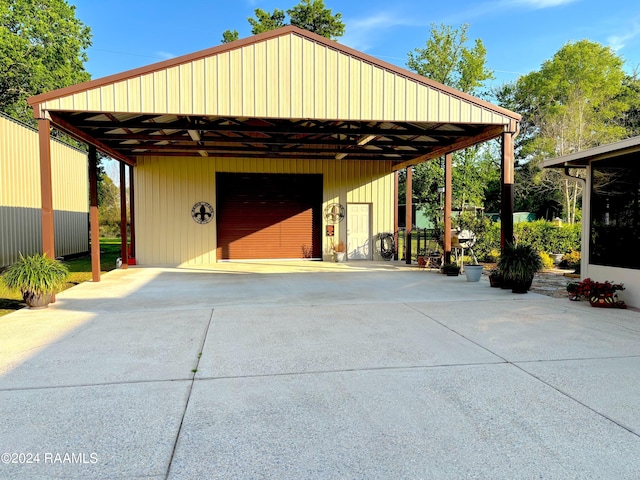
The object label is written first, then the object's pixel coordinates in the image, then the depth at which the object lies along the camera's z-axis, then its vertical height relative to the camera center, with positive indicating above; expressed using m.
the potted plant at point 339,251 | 13.45 -0.87
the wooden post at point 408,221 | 12.71 +0.08
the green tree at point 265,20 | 25.31 +12.34
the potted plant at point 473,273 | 9.04 -1.06
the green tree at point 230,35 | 25.91 +11.62
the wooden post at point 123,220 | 10.98 +0.13
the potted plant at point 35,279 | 6.21 -0.80
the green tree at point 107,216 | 29.84 +0.63
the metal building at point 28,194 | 10.42 +0.91
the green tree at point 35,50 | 22.05 +9.57
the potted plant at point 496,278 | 8.12 -1.07
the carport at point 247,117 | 6.90 +2.06
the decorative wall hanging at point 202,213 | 12.90 +0.35
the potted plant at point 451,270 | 10.12 -1.11
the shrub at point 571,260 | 11.72 -1.04
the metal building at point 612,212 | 6.25 +0.16
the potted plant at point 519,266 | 7.48 -0.76
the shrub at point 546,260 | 11.52 -1.04
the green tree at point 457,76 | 19.58 +6.91
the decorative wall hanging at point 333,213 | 13.66 +0.35
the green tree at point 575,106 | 17.94 +5.16
